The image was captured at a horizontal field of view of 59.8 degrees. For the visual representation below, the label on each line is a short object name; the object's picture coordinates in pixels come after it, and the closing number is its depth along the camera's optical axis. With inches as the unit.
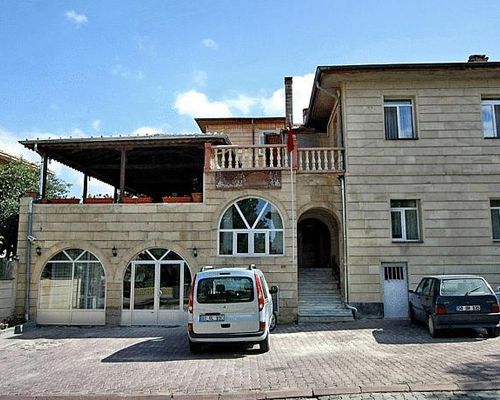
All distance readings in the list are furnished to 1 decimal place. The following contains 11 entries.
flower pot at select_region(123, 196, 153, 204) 580.4
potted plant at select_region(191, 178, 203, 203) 582.9
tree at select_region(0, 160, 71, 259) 696.4
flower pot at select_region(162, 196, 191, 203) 582.9
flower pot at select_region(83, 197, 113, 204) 586.3
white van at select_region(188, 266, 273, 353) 364.8
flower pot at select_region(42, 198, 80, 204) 586.6
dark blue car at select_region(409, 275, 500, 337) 412.2
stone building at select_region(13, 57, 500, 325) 563.5
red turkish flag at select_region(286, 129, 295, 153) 583.0
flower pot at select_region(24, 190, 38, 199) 586.6
